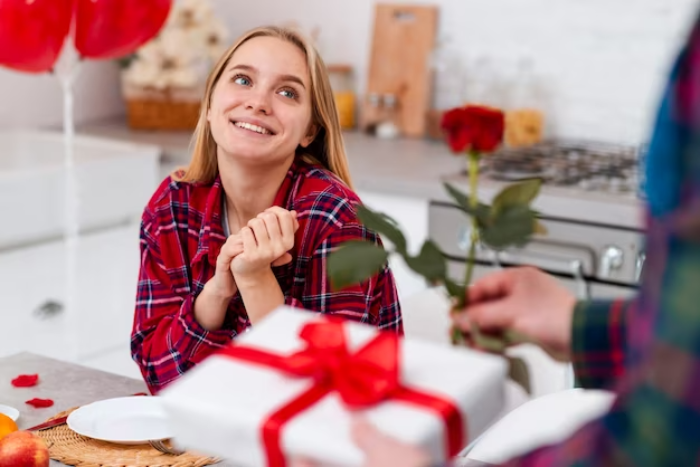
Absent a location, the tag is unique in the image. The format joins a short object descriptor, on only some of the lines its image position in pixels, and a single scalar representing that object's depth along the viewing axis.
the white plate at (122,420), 2.02
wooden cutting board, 3.92
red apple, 1.87
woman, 2.24
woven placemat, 1.95
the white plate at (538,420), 2.30
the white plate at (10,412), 2.09
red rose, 1.53
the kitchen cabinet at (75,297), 3.25
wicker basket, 4.00
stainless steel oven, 3.00
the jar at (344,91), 4.08
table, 2.15
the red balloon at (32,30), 2.80
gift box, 1.41
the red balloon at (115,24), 2.90
